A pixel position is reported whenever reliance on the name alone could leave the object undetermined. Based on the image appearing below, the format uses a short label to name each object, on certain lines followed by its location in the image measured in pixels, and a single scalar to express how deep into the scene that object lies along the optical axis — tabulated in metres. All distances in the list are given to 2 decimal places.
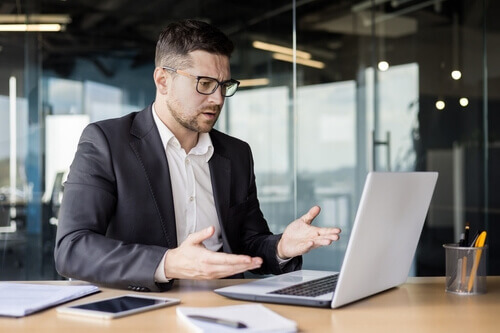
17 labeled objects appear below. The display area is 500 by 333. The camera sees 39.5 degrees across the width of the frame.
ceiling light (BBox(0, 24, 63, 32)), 4.47
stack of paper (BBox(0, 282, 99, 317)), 1.43
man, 1.71
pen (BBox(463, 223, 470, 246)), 1.69
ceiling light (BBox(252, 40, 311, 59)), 4.81
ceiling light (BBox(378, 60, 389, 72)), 4.83
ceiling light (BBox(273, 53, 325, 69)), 4.82
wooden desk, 1.32
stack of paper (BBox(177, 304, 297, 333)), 1.24
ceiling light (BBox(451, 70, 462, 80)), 4.82
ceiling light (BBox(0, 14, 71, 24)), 4.47
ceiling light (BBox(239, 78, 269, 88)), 4.80
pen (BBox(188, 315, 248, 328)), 1.24
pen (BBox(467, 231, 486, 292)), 1.66
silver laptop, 1.42
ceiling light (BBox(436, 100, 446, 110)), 4.82
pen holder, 1.66
